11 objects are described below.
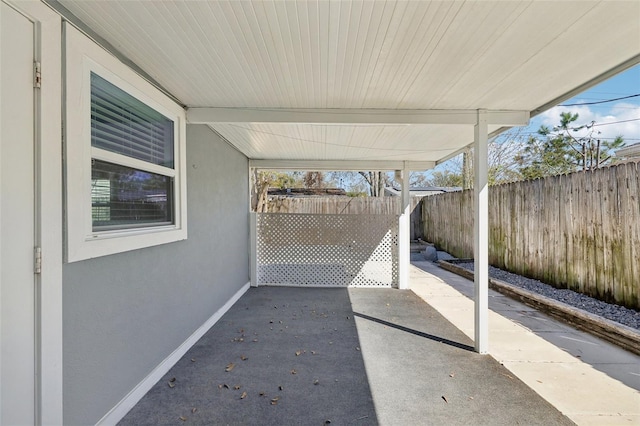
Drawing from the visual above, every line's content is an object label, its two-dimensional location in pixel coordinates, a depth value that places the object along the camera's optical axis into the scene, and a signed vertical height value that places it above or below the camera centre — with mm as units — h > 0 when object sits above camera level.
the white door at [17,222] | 1360 -25
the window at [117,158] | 1733 +417
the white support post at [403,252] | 5609 -739
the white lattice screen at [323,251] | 5785 -737
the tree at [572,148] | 11055 +2344
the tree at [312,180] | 18719 +2101
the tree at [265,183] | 9039 +1472
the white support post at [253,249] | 5754 -674
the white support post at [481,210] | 3111 +16
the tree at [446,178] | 16891 +2177
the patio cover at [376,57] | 1648 +1090
